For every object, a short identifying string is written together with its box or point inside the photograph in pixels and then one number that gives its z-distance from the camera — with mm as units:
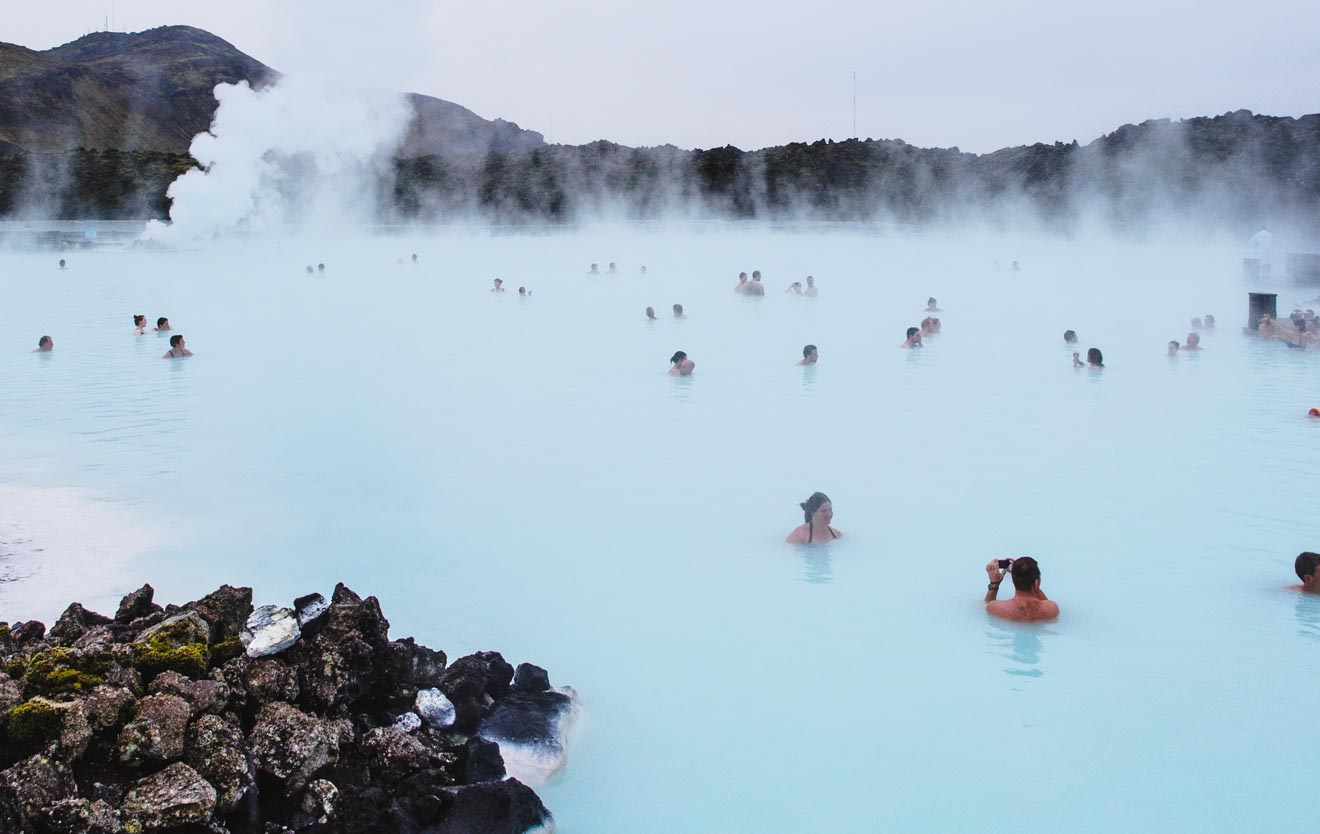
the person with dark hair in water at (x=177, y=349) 14258
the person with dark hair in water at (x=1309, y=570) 5906
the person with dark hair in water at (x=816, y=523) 6812
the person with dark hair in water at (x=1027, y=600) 5699
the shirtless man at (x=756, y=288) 20984
